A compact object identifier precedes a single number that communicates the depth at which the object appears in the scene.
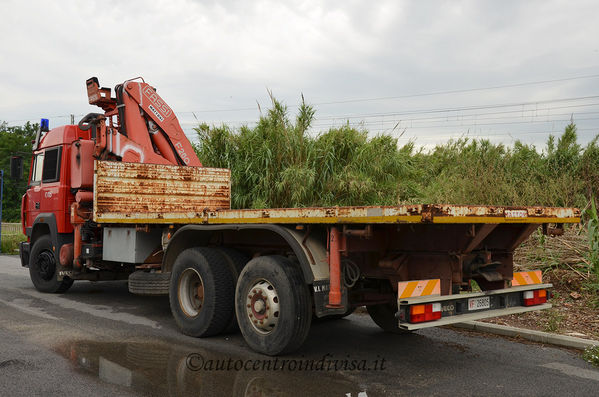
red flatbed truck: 4.53
